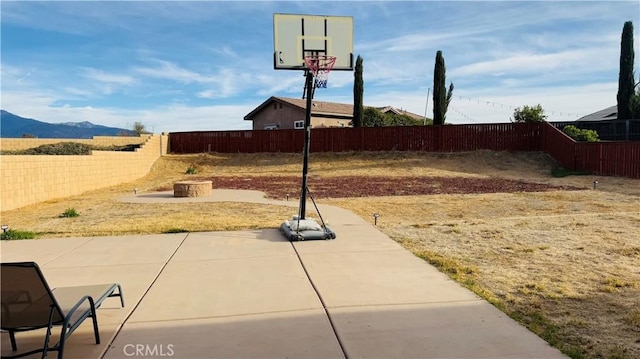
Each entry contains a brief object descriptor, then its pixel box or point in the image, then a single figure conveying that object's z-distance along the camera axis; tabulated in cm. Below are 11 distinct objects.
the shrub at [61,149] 2361
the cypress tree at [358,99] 3599
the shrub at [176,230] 886
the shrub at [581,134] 2649
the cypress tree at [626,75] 3042
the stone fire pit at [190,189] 1553
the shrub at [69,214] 1149
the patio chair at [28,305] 319
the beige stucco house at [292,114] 4378
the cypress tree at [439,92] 3350
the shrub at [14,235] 848
